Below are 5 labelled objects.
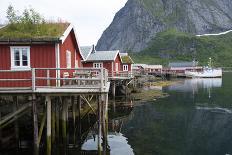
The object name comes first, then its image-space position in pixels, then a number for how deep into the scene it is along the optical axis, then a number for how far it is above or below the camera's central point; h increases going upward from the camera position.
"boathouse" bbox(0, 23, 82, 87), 22.72 +0.95
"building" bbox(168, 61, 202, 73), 141.75 +0.91
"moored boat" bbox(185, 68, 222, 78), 124.19 -1.95
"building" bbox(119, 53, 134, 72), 73.44 +1.04
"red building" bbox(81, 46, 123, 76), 55.12 +1.35
